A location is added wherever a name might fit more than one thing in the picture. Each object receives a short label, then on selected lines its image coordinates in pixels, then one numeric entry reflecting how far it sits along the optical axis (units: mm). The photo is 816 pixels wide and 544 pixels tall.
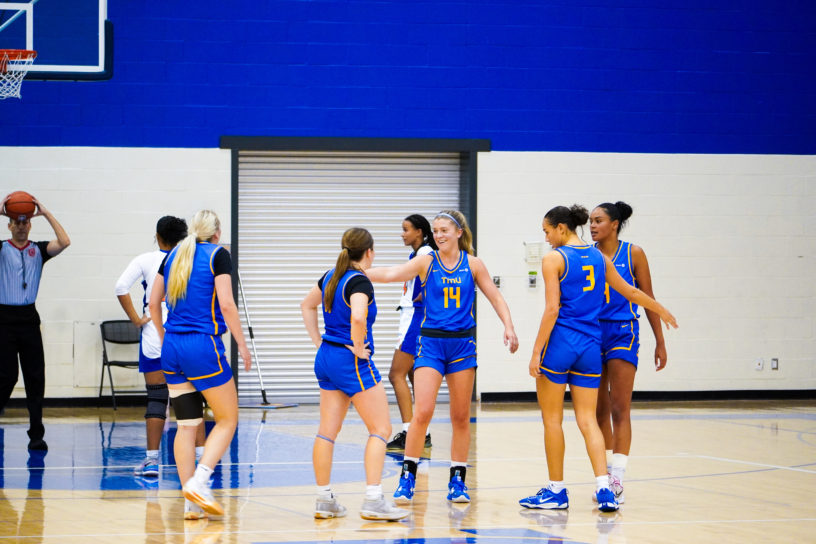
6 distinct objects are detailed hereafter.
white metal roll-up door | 26187
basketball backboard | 21172
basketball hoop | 19598
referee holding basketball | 17328
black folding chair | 24672
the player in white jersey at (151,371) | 14844
